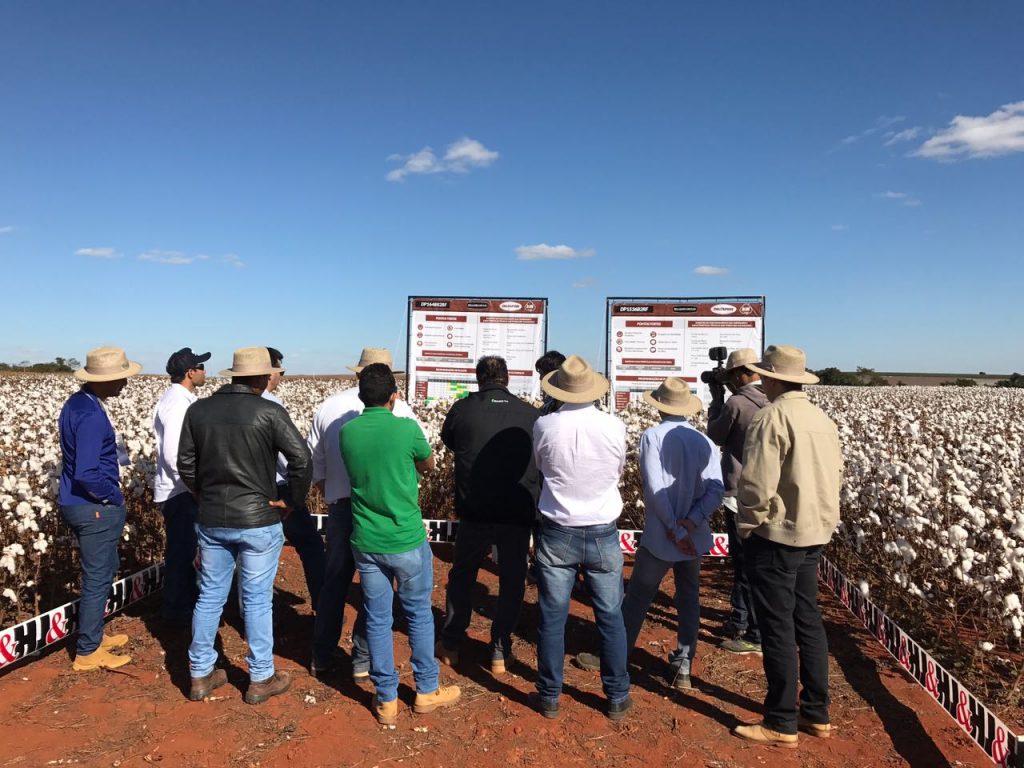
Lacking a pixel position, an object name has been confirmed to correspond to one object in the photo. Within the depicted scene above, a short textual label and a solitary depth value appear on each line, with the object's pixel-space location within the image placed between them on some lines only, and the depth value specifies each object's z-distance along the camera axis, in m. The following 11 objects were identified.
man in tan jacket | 3.93
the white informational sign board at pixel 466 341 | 12.84
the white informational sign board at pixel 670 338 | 12.60
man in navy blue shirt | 4.55
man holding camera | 5.21
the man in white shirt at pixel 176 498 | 5.29
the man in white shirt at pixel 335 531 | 4.62
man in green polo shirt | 3.97
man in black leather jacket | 4.24
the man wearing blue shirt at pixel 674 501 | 4.41
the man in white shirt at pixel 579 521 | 4.18
